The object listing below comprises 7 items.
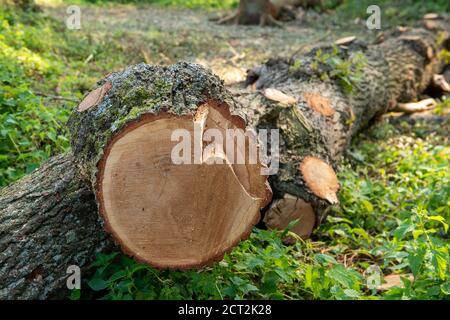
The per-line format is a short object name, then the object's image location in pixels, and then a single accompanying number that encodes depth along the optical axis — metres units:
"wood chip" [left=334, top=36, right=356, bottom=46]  5.51
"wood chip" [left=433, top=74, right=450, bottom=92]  6.56
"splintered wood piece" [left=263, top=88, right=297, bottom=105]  3.54
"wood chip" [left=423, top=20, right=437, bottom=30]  7.18
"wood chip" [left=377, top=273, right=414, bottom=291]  2.85
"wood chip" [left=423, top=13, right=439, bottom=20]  7.64
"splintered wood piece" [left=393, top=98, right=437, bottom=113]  5.86
